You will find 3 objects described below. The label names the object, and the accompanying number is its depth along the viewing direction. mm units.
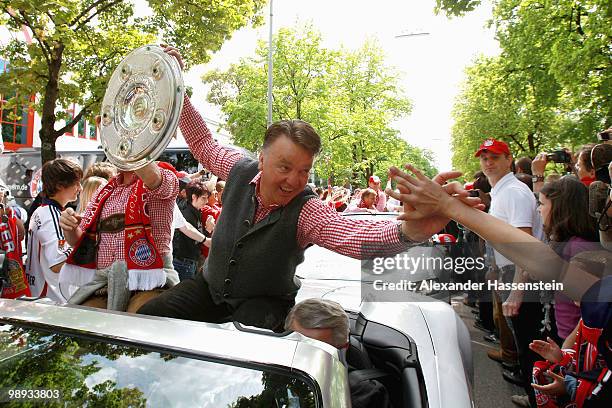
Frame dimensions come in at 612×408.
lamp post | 20000
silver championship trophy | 2080
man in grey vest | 2109
